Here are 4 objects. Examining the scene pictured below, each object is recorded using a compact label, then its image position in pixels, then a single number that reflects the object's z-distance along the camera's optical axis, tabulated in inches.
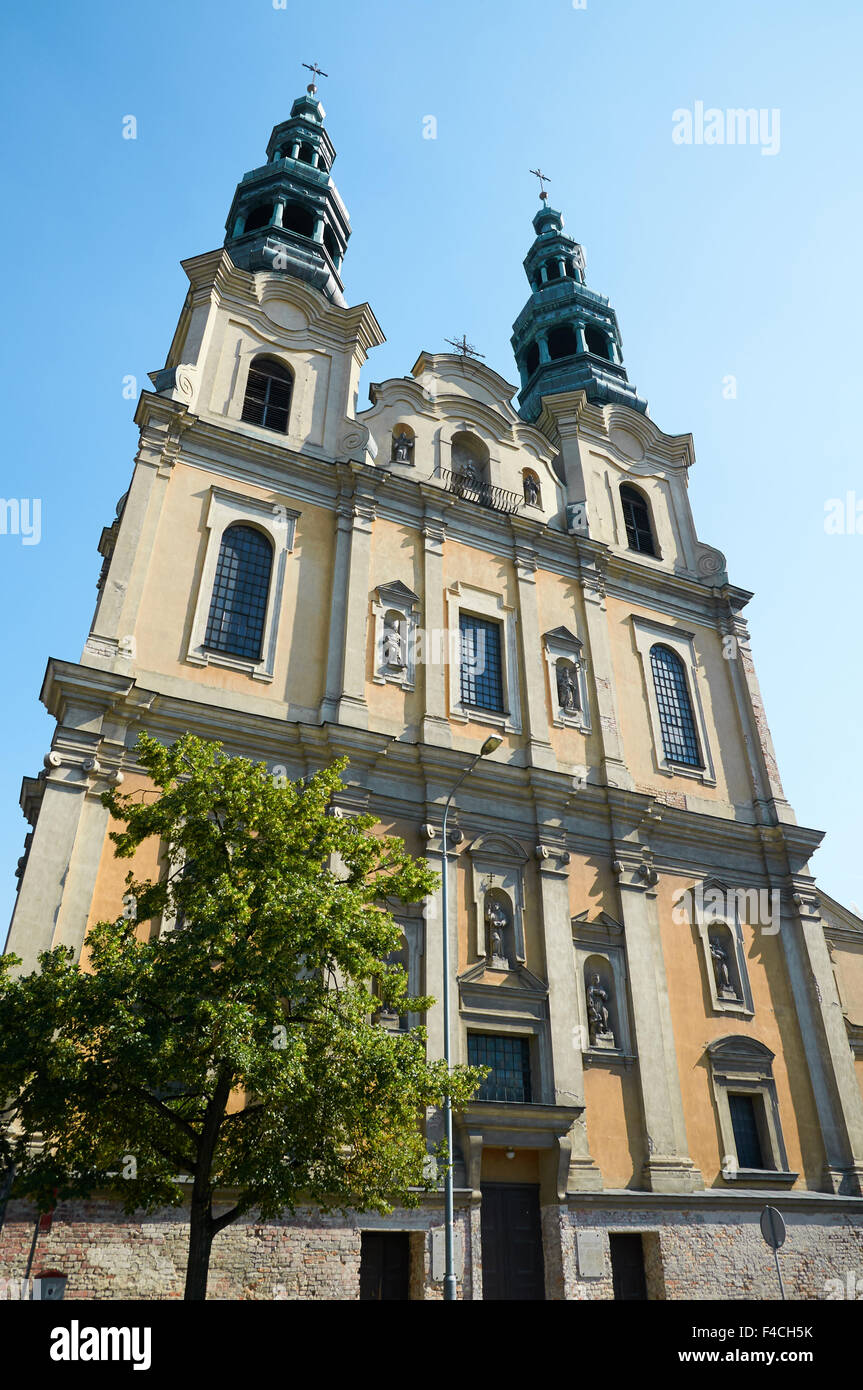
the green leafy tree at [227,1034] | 427.8
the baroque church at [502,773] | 658.2
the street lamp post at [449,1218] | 517.3
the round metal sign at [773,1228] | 548.7
